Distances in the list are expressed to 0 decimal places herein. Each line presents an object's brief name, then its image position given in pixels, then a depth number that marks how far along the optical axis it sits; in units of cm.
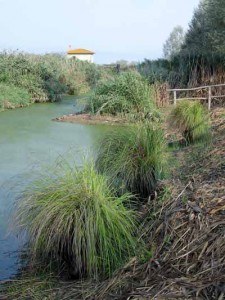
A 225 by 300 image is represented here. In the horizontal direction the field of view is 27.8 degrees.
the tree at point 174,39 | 3912
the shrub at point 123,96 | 1198
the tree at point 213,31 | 1369
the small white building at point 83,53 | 5603
